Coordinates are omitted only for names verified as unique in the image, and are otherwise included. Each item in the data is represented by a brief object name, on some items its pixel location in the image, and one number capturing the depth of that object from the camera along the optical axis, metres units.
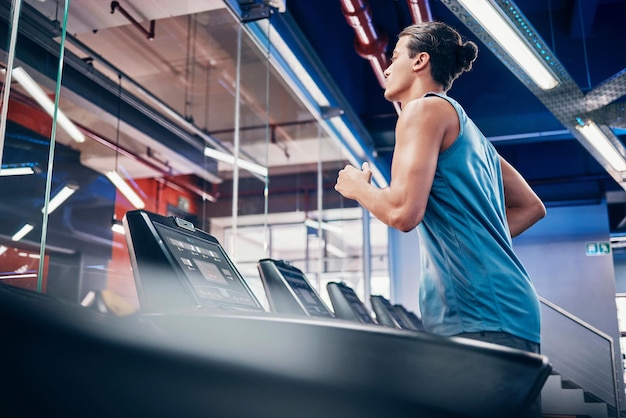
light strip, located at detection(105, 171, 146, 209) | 6.79
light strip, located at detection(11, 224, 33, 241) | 2.36
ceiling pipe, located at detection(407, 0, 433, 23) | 4.83
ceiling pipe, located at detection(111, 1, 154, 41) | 4.74
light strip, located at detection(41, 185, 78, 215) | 4.24
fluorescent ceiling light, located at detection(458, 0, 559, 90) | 3.40
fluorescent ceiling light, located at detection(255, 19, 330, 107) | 4.95
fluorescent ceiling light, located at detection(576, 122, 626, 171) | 5.05
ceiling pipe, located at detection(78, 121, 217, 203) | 6.24
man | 1.09
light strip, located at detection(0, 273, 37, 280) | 2.22
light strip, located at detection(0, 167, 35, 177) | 2.19
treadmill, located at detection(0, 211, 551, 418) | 0.43
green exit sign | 10.15
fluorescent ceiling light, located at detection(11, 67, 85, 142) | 2.29
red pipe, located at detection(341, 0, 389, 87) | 4.89
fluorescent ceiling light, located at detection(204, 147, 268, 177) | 5.29
